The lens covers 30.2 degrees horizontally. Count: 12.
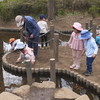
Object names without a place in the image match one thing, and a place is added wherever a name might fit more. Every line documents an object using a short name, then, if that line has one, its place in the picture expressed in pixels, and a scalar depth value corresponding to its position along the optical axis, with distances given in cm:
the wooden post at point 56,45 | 523
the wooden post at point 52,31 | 654
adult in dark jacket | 531
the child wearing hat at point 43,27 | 647
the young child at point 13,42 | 598
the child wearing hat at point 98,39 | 691
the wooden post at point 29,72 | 404
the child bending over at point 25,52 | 511
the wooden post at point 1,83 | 464
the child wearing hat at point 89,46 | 432
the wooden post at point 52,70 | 404
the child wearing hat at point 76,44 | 463
